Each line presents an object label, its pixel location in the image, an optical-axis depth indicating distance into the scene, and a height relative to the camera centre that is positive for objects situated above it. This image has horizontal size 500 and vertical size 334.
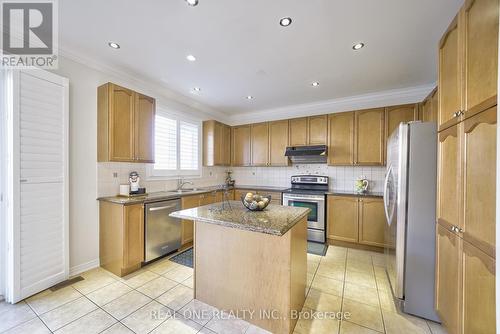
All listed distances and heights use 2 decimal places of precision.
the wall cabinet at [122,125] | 2.51 +0.55
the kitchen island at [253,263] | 1.51 -0.84
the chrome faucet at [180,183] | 3.79 -0.36
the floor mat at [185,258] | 2.76 -1.39
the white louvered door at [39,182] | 1.88 -0.19
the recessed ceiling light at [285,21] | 1.80 +1.36
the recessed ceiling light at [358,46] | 2.17 +1.36
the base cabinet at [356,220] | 3.13 -0.90
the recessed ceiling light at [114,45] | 2.20 +1.37
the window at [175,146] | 3.45 +0.36
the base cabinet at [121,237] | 2.37 -0.92
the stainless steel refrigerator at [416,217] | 1.75 -0.47
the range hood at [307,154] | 3.73 +0.24
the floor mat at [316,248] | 3.18 -1.41
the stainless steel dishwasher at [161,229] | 2.62 -0.93
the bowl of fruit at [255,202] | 1.85 -0.35
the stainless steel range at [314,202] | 3.52 -0.69
